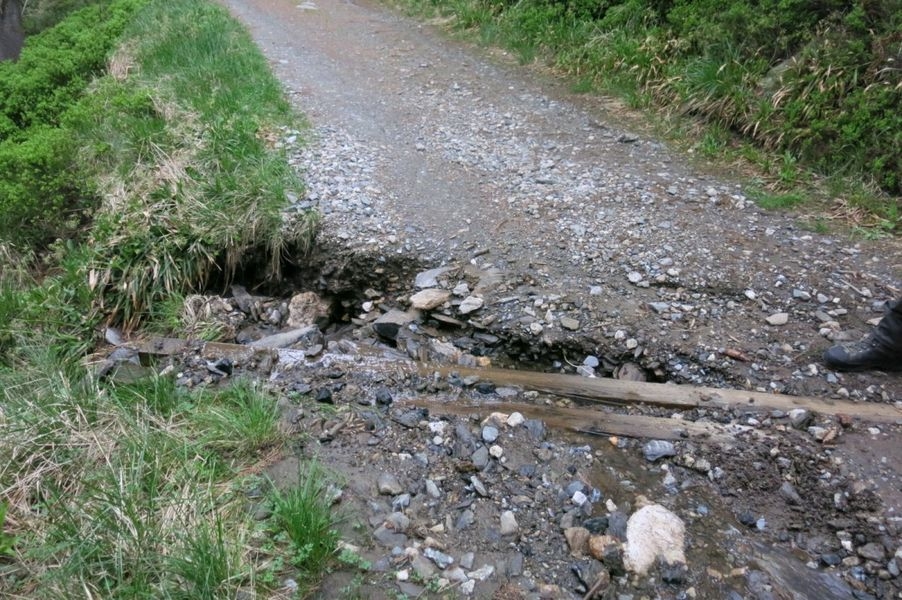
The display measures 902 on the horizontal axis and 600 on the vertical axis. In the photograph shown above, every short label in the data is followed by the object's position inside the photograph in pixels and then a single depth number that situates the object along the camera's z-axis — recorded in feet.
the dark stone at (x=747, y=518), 10.01
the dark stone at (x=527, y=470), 10.82
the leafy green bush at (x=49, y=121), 20.84
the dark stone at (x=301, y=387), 13.14
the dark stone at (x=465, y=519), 9.98
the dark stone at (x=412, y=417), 12.03
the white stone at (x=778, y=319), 13.60
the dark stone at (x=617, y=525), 9.68
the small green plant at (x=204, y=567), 8.34
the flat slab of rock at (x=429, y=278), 15.89
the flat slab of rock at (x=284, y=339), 15.60
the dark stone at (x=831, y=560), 9.36
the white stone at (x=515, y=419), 11.85
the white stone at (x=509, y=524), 9.86
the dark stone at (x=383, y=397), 12.75
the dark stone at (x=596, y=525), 9.80
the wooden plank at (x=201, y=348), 14.87
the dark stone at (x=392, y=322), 15.28
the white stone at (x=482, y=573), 9.14
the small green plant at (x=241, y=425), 11.21
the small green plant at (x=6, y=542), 8.93
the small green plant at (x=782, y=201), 17.17
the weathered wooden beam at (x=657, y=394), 11.66
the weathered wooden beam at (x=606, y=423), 11.44
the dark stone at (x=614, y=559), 9.20
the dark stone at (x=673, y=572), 9.02
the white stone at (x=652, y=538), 9.25
